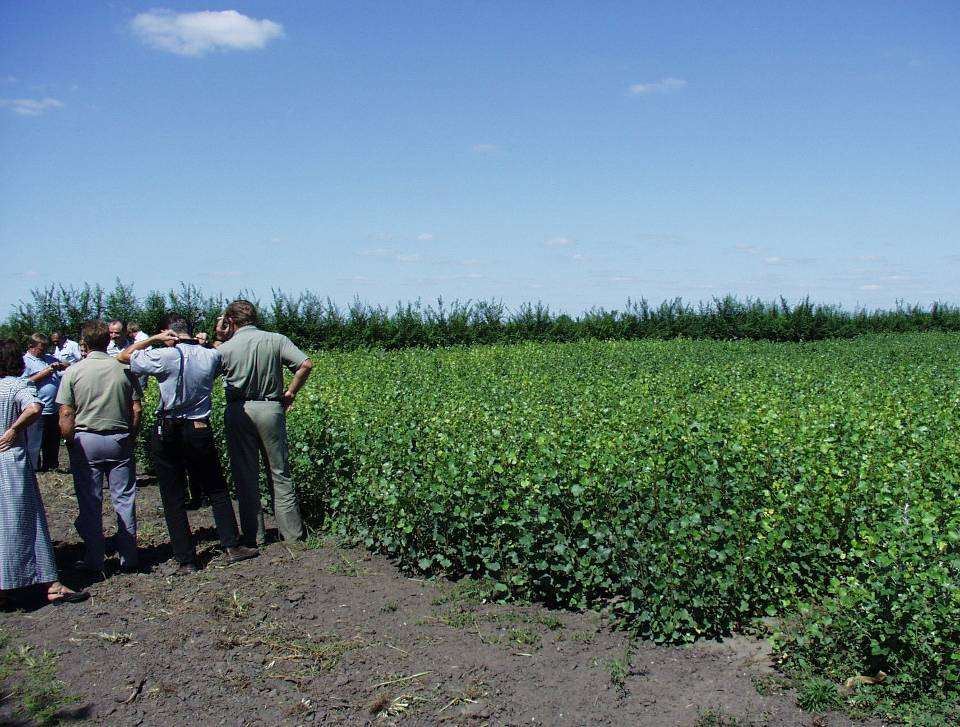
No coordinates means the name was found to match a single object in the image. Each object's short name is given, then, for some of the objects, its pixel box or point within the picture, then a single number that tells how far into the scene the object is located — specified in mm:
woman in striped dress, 5875
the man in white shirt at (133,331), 10374
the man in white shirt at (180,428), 6543
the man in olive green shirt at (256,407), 6941
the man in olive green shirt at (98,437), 6516
